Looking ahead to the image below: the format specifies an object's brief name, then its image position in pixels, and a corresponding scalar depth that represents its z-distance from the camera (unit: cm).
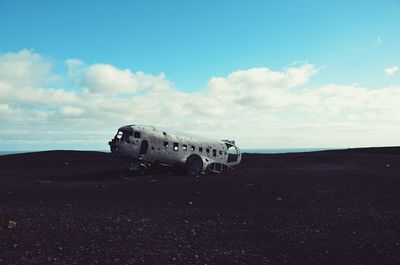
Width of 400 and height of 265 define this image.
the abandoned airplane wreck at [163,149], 2653
